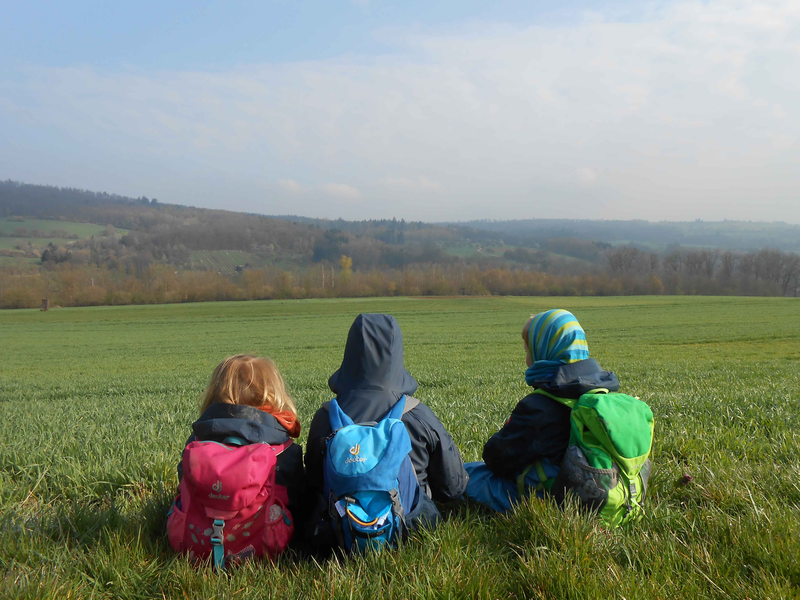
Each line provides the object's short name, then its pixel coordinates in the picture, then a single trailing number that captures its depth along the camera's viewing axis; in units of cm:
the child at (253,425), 241
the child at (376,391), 259
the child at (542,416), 273
